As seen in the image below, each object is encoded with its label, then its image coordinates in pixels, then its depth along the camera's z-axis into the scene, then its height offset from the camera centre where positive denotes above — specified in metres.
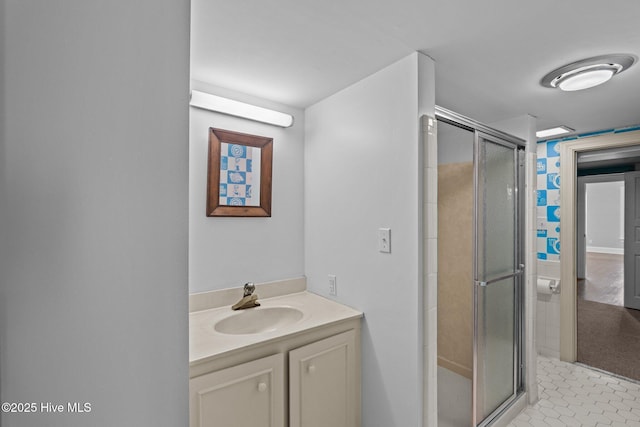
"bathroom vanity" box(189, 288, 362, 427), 1.24 -0.70
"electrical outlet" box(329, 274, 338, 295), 1.90 -0.45
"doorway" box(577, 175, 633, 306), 5.49 -0.67
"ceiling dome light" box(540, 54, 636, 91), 1.47 +0.76
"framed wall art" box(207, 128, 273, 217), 1.80 +0.27
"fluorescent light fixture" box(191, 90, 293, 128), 1.68 +0.66
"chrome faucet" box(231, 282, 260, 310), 1.76 -0.51
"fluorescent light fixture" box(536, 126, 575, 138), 2.63 +0.78
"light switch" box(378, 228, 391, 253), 1.55 -0.13
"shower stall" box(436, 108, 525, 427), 1.90 -0.40
